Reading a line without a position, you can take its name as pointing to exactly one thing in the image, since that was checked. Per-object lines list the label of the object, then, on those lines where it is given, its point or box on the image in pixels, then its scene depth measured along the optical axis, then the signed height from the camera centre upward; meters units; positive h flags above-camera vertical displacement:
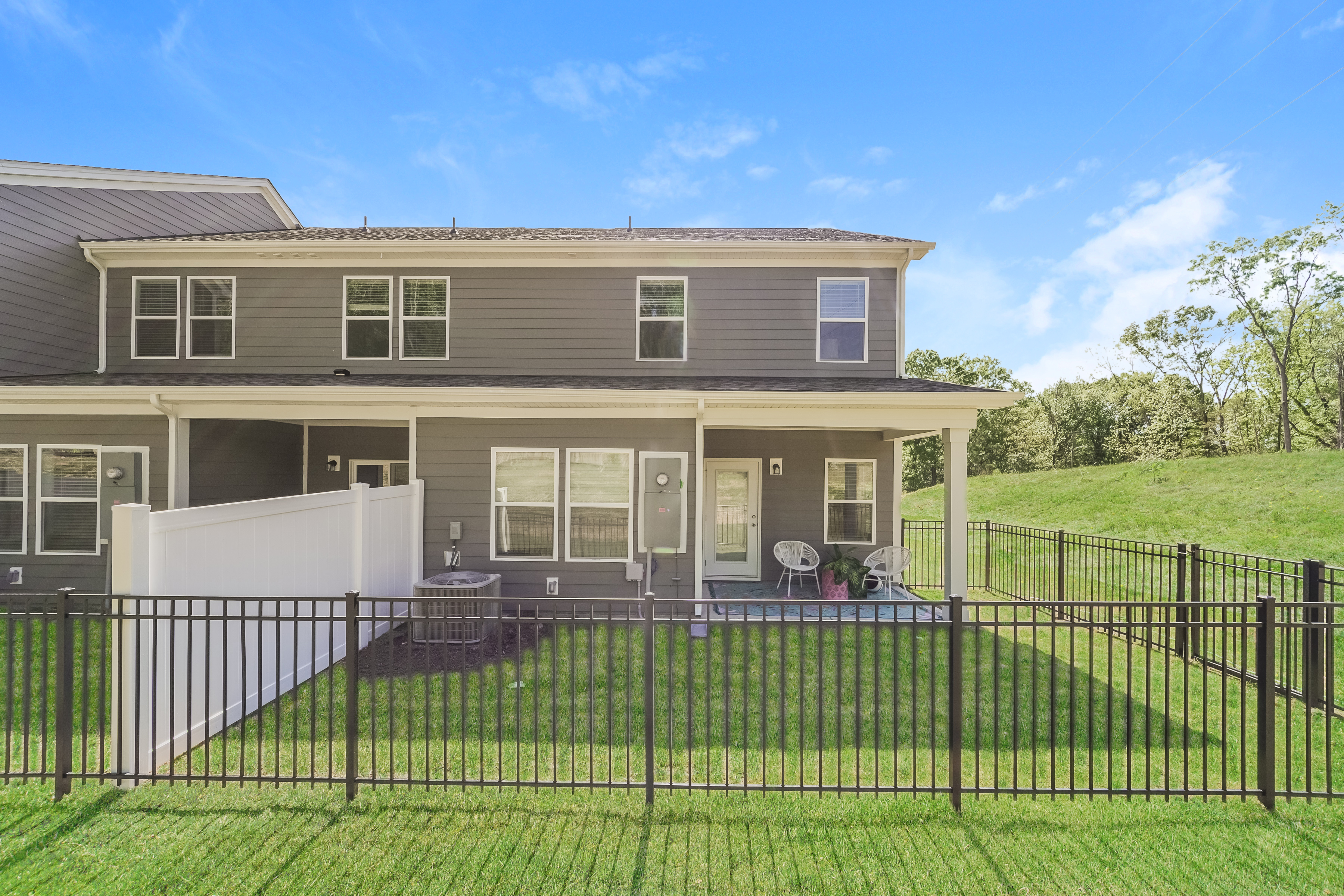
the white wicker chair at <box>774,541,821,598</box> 8.95 -1.79
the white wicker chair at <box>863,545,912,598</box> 8.52 -1.72
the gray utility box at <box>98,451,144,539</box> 7.78 -0.52
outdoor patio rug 7.51 -2.31
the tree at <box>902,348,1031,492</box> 27.31 +1.18
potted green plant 8.46 -2.01
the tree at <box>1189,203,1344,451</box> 19.61 +6.62
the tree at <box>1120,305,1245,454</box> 24.23 +4.38
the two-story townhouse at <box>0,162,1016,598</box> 7.43 +1.03
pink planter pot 8.41 -2.14
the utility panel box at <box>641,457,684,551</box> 7.14 -0.70
